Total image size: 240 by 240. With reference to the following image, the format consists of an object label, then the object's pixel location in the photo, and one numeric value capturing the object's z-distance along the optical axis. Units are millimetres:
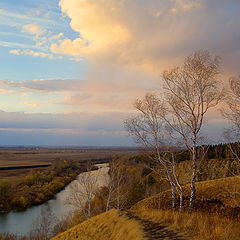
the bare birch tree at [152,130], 12633
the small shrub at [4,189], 43325
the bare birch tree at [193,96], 10773
